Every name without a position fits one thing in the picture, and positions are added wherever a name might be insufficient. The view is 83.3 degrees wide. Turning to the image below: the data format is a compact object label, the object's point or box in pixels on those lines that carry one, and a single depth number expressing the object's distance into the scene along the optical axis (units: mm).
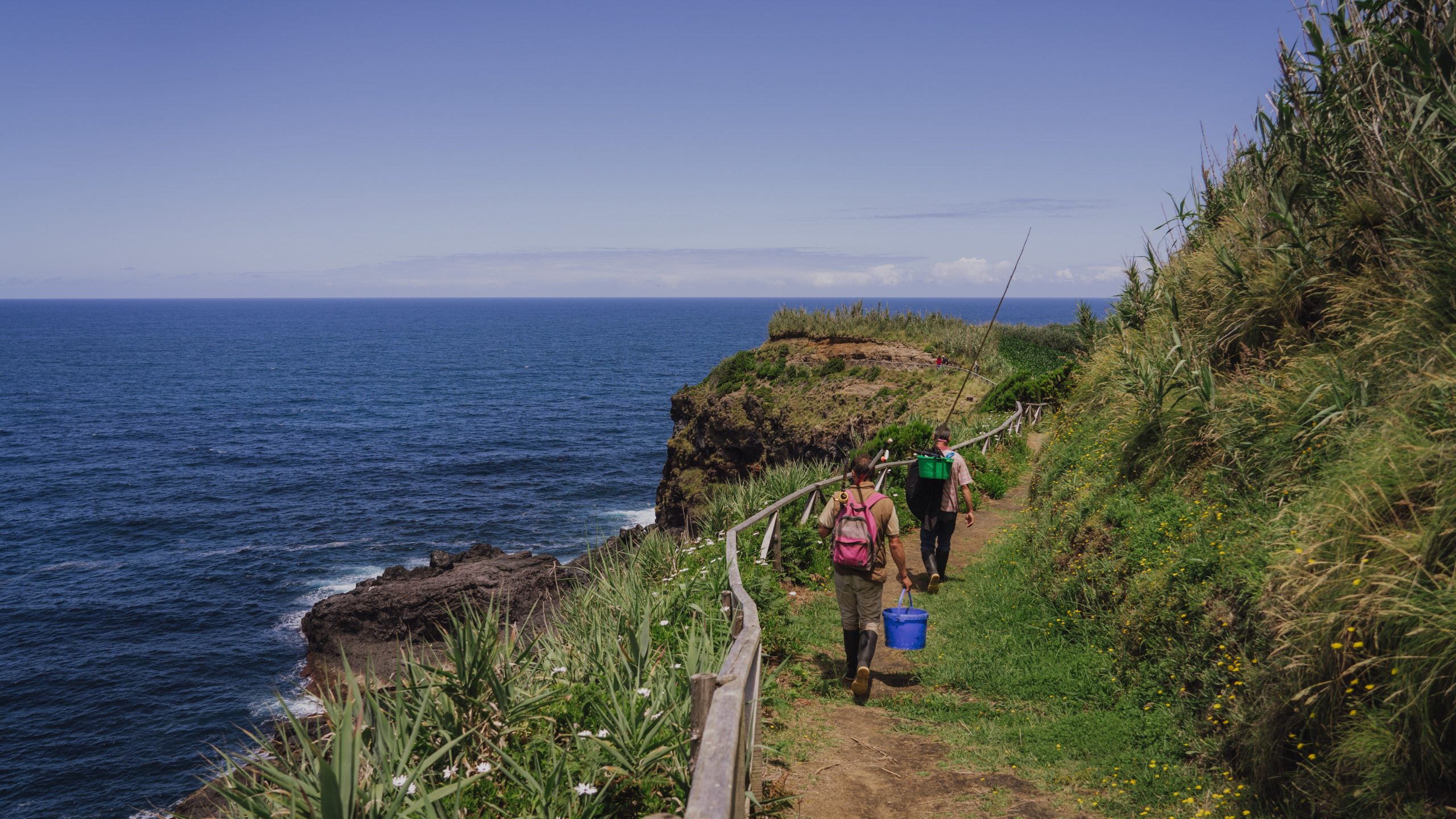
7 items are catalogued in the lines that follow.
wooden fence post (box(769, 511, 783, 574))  9680
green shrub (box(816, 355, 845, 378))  31219
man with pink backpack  6848
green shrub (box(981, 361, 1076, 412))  23891
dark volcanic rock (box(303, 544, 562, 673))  22141
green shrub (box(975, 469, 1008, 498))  15812
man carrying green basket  9828
